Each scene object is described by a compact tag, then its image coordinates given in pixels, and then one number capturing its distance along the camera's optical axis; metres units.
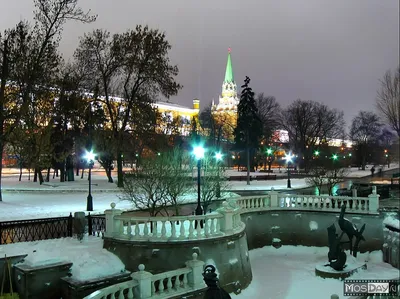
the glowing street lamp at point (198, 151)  15.61
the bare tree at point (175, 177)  18.40
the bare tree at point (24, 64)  23.09
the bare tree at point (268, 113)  66.36
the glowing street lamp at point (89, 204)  19.48
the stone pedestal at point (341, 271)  15.70
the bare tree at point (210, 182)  21.50
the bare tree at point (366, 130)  92.52
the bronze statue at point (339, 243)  16.03
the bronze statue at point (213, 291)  5.76
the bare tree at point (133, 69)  33.28
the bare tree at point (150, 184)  18.08
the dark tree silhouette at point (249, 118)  51.62
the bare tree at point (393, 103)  37.78
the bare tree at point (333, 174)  30.36
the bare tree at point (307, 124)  69.56
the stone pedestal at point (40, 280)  10.87
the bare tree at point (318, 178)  31.59
